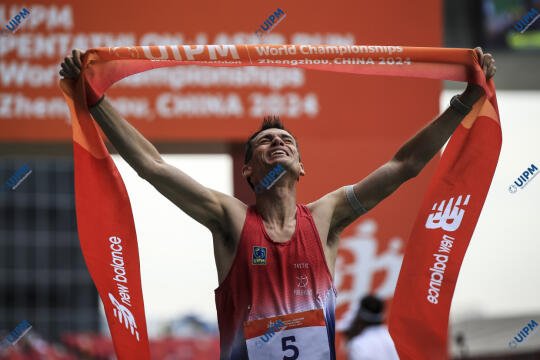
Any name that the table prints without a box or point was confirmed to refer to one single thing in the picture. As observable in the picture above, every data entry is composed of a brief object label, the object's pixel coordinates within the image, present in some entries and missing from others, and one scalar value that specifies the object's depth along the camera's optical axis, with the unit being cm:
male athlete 911
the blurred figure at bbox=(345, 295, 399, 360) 1383
